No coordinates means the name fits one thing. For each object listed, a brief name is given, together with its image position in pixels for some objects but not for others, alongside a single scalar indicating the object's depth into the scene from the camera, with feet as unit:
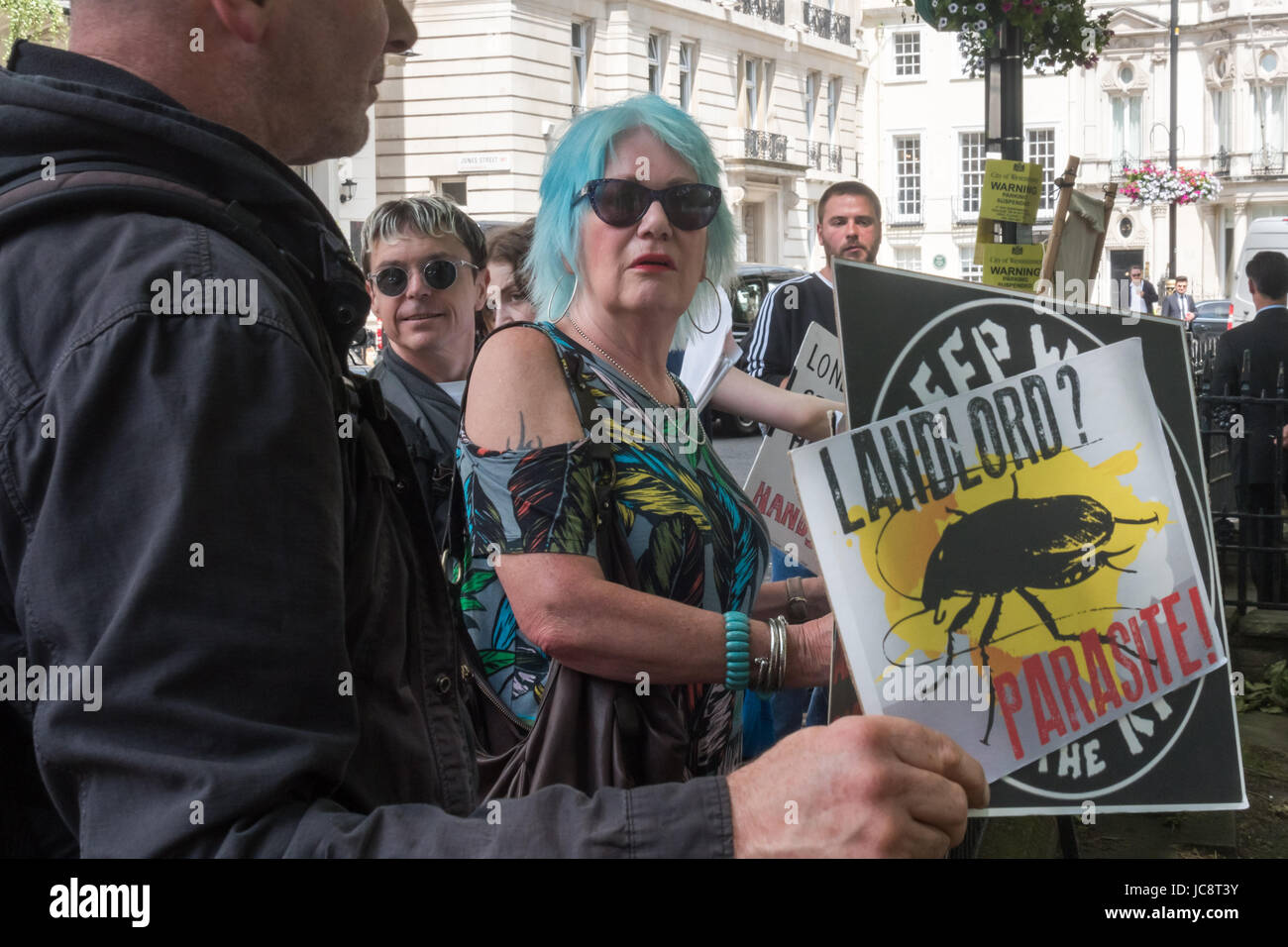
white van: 82.43
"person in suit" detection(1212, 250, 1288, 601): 24.20
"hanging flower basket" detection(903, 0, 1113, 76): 19.52
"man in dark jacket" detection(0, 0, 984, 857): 3.20
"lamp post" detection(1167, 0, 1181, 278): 108.58
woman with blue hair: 6.60
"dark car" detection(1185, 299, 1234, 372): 88.33
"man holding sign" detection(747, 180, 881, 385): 17.75
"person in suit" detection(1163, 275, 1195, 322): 71.56
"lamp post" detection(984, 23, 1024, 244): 19.77
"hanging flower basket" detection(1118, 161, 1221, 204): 110.73
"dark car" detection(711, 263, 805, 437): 60.59
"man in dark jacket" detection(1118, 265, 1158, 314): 72.72
